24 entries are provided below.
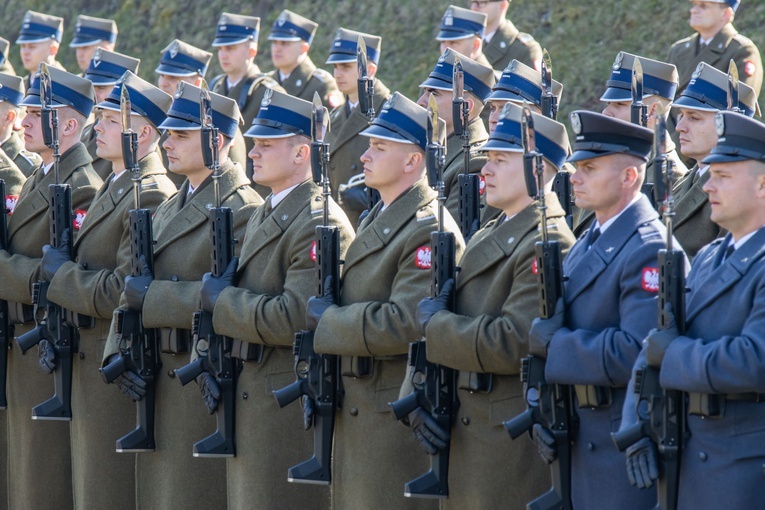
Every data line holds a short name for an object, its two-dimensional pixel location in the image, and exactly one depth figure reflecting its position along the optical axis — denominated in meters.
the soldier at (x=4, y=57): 27.22
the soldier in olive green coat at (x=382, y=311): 12.45
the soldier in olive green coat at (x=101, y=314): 15.60
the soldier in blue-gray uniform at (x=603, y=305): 10.59
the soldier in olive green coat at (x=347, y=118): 21.81
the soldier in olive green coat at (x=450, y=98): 16.37
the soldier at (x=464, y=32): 22.00
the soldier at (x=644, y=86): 16.81
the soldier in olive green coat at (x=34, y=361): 16.77
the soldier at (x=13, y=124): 19.95
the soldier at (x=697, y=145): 14.02
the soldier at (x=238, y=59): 24.77
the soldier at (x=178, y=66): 23.84
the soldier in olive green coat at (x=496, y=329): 11.42
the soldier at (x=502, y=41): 23.58
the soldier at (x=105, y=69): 20.39
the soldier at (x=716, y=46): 21.58
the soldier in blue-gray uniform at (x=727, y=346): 9.54
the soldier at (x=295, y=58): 24.80
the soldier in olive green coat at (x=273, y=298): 13.35
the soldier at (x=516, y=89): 15.81
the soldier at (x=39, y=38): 28.36
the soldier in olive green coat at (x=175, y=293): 14.58
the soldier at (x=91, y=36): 28.19
